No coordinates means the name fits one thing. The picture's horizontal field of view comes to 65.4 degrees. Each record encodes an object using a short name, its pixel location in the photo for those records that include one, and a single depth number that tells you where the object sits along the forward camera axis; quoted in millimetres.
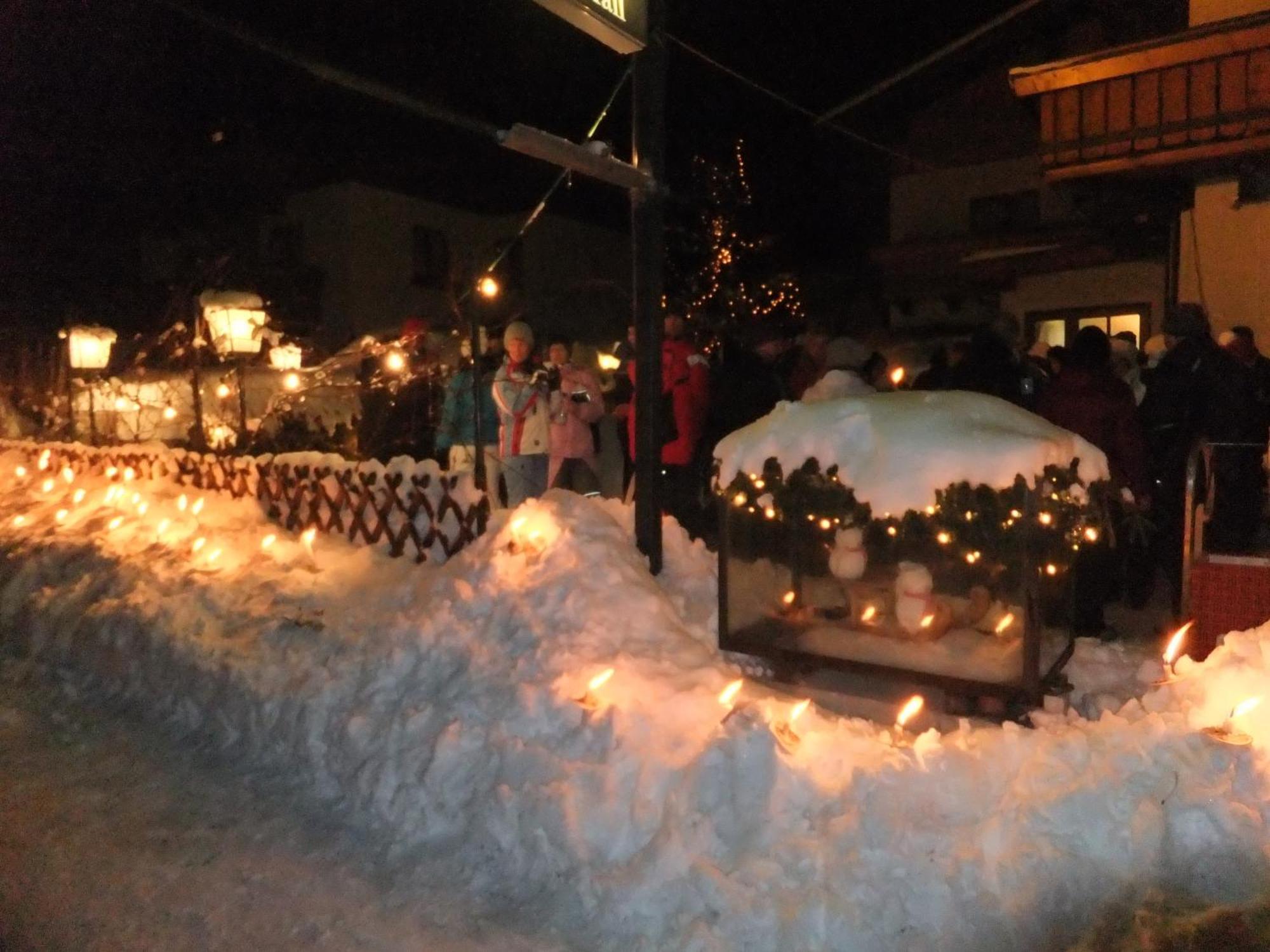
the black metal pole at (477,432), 7531
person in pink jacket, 7898
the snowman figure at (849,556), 5242
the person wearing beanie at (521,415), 7852
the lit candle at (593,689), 4889
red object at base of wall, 5110
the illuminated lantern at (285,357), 12812
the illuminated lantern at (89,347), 13977
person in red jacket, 7586
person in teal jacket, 8695
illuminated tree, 11984
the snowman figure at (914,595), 5180
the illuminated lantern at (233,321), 12086
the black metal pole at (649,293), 6547
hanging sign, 5570
